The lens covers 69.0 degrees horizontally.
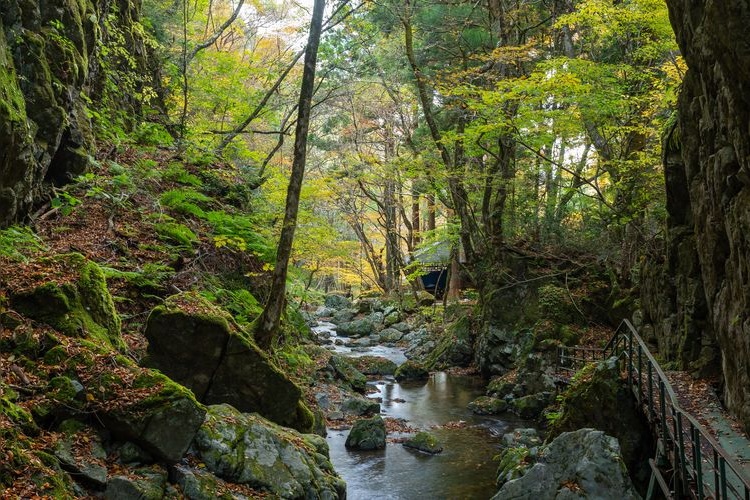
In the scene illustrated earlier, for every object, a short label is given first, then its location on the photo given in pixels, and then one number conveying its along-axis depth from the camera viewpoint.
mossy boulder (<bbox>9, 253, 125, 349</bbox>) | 5.77
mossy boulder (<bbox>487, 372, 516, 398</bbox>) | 15.12
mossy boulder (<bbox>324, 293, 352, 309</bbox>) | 39.09
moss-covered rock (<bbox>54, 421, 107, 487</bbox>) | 4.56
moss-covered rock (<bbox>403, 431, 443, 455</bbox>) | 11.21
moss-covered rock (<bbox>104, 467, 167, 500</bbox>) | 4.64
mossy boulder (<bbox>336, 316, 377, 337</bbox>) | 28.66
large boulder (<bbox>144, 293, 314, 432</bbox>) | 7.52
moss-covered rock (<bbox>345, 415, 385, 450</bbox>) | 11.23
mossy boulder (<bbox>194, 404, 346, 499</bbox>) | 5.93
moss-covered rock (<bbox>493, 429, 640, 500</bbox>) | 6.97
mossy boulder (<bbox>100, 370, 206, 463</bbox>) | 5.17
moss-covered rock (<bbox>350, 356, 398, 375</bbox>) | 19.36
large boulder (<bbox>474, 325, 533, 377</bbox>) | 16.83
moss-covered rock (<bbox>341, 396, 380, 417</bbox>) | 13.44
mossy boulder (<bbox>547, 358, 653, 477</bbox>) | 8.14
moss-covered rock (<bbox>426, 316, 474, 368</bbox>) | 19.84
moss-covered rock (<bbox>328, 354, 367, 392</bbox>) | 15.91
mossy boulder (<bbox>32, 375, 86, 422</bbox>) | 4.84
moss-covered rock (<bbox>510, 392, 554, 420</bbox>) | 13.49
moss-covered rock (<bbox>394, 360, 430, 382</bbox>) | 18.34
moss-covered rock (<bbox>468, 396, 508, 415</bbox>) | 14.09
